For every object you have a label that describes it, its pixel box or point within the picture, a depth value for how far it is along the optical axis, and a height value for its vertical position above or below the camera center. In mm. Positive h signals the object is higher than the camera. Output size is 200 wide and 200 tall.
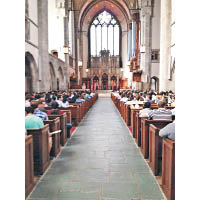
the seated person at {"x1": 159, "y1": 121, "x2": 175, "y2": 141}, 2900 -562
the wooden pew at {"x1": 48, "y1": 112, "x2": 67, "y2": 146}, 5344 -937
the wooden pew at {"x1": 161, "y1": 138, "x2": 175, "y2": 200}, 2697 -1000
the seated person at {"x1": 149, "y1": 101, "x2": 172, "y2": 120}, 4457 -523
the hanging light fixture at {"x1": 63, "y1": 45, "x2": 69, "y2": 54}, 17469 +3034
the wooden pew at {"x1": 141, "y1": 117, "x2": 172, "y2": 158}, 4375 -777
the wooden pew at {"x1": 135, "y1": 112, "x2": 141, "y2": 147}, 5215 -969
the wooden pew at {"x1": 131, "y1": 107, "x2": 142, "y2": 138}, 6118 -803
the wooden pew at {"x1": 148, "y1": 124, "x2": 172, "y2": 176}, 3551 -1010
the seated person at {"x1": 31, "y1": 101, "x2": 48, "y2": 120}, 4723 -527
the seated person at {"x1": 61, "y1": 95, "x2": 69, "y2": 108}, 7839 -520
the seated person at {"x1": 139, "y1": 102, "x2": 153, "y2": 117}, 4941 -512
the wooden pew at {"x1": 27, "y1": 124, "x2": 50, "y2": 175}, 3584 -968
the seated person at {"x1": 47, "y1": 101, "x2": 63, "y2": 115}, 5793 -574
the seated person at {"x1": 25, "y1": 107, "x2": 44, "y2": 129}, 3761 -555
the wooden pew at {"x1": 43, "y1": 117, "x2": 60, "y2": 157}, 4469 -1008
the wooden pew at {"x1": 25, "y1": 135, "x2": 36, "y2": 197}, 2914 -1045
